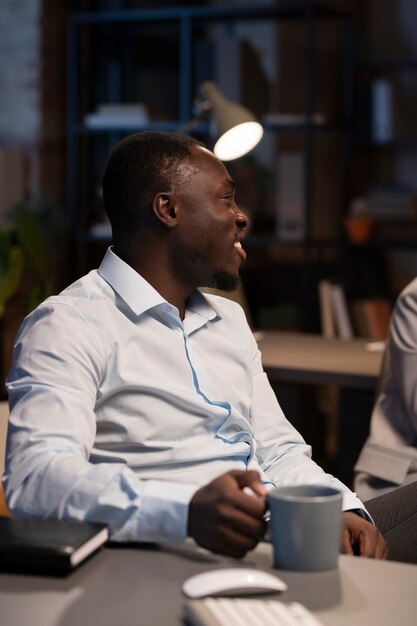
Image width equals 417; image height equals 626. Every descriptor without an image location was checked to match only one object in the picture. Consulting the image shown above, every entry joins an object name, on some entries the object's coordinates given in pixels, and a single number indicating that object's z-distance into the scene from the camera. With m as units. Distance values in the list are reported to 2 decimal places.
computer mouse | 1.68
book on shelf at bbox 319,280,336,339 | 5.29
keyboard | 1.61
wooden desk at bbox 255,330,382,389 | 3.95
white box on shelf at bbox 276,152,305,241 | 6.97
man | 1.87
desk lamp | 4.20
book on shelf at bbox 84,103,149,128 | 7.18
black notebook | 1.74
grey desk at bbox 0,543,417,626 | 1.65
